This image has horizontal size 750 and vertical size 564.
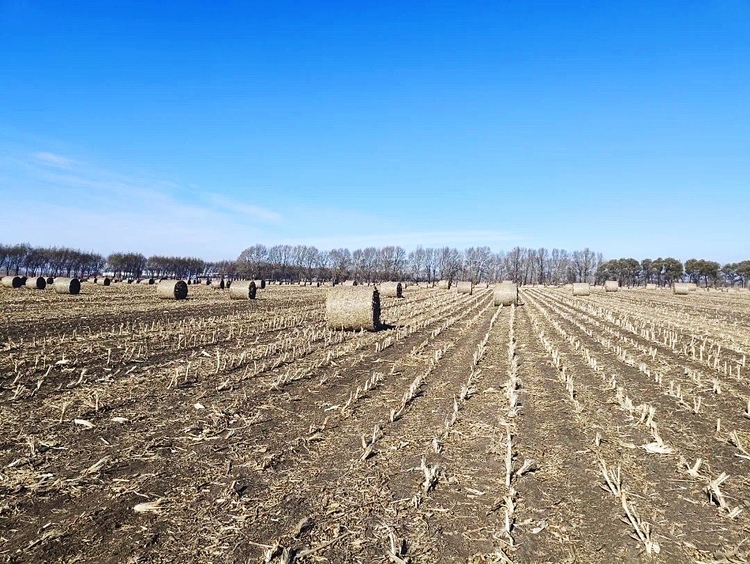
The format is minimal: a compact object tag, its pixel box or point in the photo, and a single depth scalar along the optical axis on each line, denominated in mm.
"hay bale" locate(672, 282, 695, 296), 62969
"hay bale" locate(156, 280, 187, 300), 33156
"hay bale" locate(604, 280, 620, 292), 69438
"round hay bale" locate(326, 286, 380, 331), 17312
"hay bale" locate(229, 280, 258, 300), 35250
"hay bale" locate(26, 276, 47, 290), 41219
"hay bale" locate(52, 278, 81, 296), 35938
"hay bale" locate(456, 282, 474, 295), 53297
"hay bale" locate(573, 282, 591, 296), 52938
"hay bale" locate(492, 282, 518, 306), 31469
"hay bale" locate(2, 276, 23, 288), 42244
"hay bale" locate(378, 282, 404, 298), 41400
